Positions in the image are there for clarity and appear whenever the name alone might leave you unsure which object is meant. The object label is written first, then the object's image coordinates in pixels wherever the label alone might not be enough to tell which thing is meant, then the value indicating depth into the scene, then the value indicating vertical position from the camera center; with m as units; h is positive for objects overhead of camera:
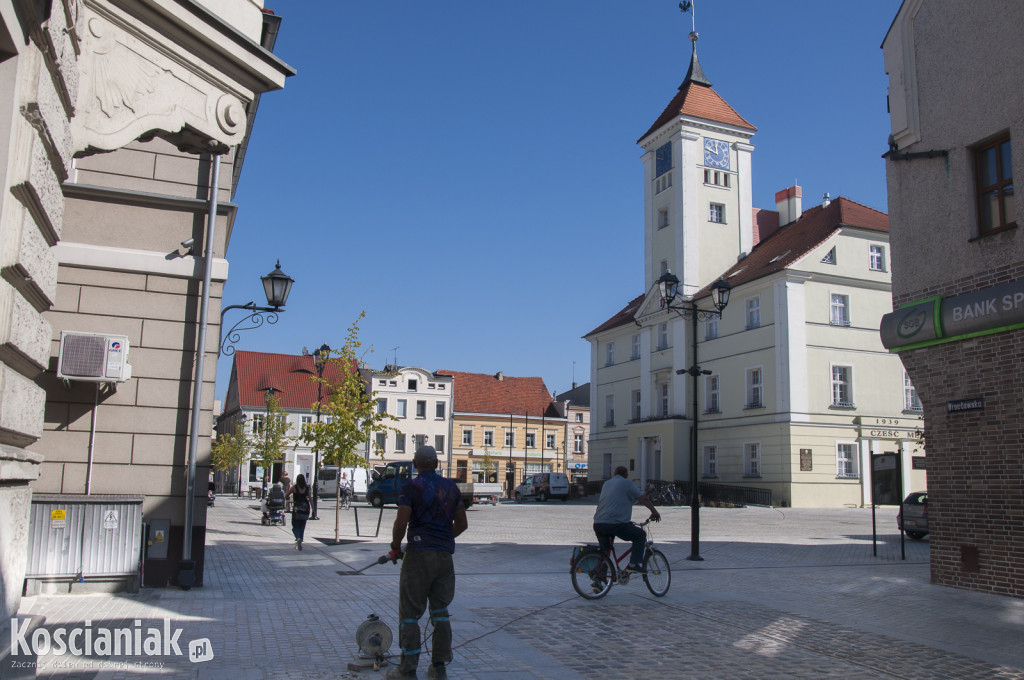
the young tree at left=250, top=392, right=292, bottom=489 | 37.75 +0.48
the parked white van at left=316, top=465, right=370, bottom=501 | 53.76 -2.08
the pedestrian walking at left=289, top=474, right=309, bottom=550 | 18.27 -1.31
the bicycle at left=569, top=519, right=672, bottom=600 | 10.79 -1.48
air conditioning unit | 10.38 +1.14
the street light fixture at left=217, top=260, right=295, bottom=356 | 15.14 +2.94
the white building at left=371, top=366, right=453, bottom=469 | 72.00 +4.05
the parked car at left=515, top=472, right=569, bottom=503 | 50.34 -1.87
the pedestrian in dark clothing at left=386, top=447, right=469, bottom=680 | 6.54 -0.84
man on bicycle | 11.04 -0.82
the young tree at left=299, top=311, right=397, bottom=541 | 21.50 +0.77
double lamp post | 16.33 +3.39
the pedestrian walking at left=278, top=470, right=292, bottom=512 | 28.94 -1.08
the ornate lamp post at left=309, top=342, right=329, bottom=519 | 23.52 +2.74
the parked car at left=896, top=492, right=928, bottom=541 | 21.53 -1.34
